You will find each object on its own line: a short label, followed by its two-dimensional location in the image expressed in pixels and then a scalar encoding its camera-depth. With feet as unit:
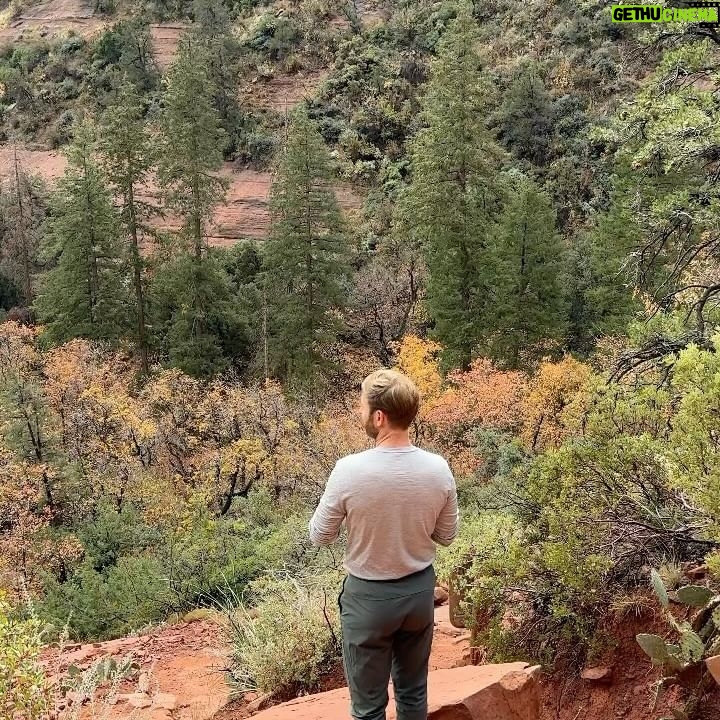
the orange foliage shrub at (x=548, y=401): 62.85
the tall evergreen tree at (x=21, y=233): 122.83
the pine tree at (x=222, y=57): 153.99
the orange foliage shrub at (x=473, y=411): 67.56
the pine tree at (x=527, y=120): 131.64
